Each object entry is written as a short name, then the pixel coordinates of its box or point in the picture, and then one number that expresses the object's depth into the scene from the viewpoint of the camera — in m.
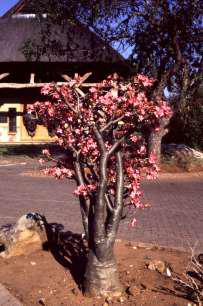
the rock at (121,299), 4.20
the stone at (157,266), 4.89
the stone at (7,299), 4.18
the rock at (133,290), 4.31
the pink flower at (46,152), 4.92
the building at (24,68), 23.51
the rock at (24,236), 5.55
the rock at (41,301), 4.19
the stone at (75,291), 4.45
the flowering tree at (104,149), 4.43
